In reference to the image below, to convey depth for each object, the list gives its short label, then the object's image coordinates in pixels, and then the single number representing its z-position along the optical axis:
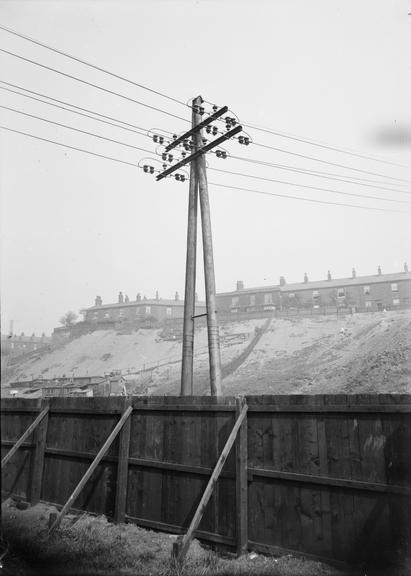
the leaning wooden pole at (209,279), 9.37
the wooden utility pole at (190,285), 9.95
